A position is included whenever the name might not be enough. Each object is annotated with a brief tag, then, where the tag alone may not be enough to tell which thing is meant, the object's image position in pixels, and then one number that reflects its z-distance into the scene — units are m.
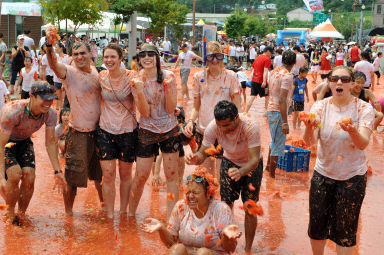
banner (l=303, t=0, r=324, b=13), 78.75
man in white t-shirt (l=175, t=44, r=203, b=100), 17.02
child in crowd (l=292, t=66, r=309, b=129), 11.96
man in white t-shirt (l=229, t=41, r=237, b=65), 32.97
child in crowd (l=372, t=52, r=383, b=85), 23.98
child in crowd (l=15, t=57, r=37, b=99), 12.75
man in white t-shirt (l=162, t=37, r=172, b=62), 32.44
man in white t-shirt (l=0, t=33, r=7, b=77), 16.19
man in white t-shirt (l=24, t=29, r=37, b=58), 16.77
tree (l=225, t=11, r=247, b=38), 56.25
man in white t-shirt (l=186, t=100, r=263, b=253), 4.68
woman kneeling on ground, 4.43
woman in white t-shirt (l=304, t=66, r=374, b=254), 4.35
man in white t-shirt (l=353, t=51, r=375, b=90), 13.70
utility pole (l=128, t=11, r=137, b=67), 22.23
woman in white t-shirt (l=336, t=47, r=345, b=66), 27.39
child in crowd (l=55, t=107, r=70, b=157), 7.81
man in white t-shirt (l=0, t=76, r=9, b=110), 8.48
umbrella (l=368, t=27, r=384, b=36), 57.14
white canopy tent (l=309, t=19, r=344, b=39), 44.41
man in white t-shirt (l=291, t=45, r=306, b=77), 13.98
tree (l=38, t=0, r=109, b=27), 20.48
